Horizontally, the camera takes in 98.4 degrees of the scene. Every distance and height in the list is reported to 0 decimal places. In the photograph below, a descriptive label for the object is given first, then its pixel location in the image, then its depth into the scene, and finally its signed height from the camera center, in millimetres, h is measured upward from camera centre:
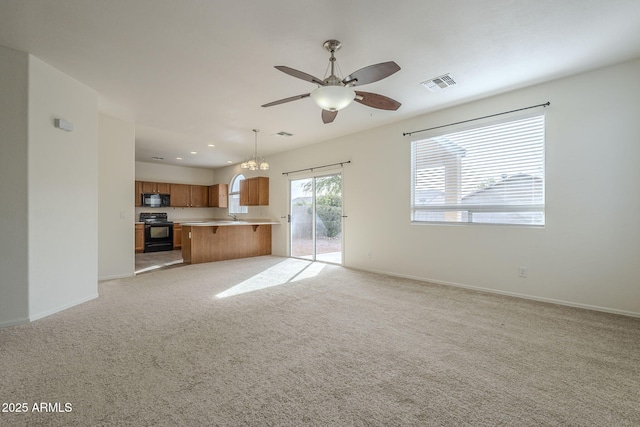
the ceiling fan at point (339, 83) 2180 +1111
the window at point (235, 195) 9070 +594
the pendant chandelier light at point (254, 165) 5383 +942
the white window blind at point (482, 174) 3502 +572
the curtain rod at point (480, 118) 3375 +1361
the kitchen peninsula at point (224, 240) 6117 -663
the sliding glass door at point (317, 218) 5934 -106
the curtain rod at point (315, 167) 5638 +1031
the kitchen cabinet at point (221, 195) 9289 +595
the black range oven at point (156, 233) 7898 -621
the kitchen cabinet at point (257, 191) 7477 +603
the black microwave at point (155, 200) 8367 +374
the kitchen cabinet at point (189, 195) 9094 +582
